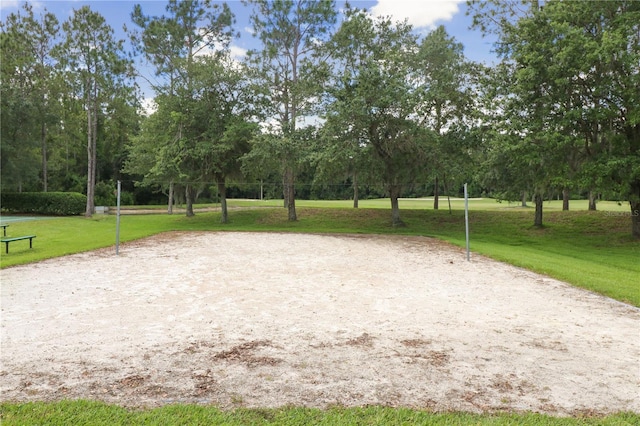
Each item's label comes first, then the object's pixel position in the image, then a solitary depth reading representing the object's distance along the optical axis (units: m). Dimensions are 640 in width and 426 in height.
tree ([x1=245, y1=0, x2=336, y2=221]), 21.41
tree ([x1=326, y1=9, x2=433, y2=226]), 17.36
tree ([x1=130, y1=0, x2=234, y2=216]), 21.20
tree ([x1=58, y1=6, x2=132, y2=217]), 25.41
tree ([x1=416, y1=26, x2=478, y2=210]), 19.41
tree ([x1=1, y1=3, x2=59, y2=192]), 26.42
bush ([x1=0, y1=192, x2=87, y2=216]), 26.08
